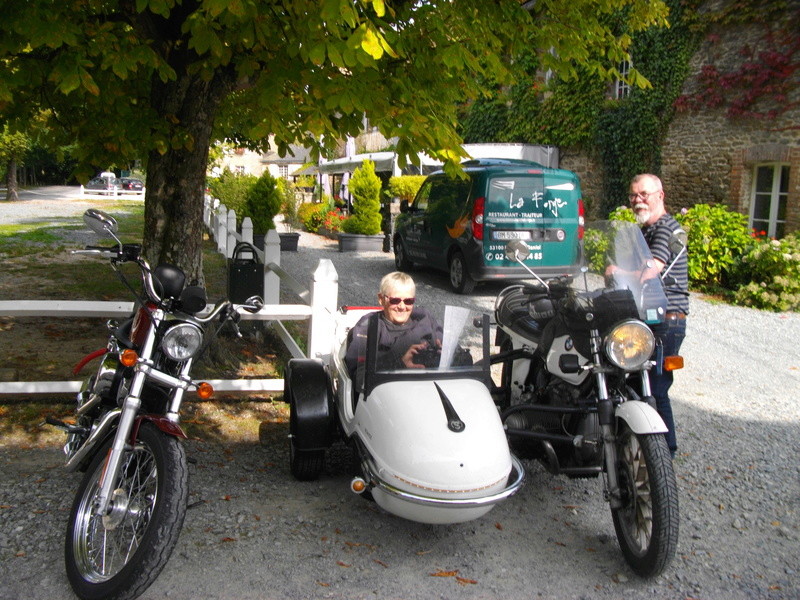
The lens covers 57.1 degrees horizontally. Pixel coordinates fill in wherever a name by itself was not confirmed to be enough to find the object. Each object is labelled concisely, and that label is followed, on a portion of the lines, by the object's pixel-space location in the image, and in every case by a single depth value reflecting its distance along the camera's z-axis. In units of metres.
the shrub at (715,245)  11.20
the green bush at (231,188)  19.23
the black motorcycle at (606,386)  3.27
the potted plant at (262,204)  15.16
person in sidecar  3.69
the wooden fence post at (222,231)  12.62
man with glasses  4.34
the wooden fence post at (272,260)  6.97
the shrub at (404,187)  19.61
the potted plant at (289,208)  22.95
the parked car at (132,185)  48.84
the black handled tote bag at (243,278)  7.08
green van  10.49
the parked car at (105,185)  46.44
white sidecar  3.17
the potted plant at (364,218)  17.19
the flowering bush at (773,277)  10.27
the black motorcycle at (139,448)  2.83
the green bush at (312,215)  22.20
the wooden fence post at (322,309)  5.31
